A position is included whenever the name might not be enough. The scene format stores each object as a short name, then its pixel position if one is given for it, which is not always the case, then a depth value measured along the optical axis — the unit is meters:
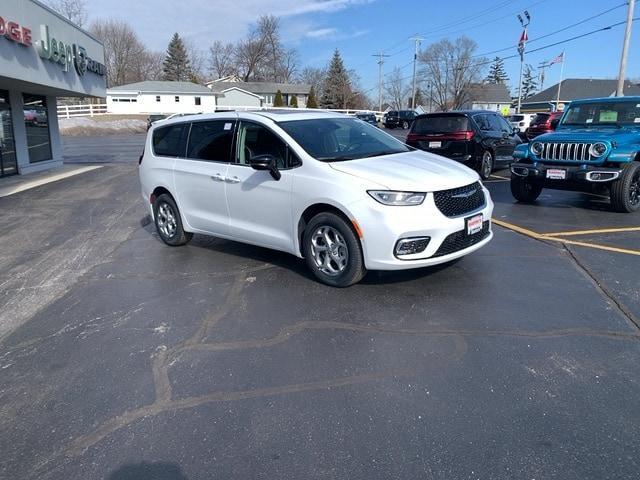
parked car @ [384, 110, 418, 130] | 46.32
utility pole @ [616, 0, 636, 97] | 24.22
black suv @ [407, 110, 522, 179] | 12.60
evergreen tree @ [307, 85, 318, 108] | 65.81
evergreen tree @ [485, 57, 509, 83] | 122.78
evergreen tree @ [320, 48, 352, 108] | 78.12
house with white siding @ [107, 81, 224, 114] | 62.00
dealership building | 11.58
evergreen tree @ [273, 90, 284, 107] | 65.76
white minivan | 4.73
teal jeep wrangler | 8.30
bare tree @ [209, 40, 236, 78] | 94.62
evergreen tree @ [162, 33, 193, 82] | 90.38
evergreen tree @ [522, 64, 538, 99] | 117.12
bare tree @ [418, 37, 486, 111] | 79.44
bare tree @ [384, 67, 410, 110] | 95.12
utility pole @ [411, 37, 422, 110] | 63.08
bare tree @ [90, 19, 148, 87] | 79.75
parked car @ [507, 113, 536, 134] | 36.09
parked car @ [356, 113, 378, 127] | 45.54
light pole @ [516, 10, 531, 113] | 45.16
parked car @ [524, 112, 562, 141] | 23.99
